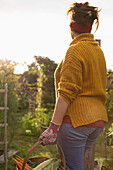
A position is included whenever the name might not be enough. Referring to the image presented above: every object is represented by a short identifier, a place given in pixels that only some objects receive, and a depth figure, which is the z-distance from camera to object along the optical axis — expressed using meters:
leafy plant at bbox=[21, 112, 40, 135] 7.17
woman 1.66
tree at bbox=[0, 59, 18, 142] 4.62
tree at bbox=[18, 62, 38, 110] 9.46
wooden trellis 4.11
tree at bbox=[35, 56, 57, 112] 7.62
